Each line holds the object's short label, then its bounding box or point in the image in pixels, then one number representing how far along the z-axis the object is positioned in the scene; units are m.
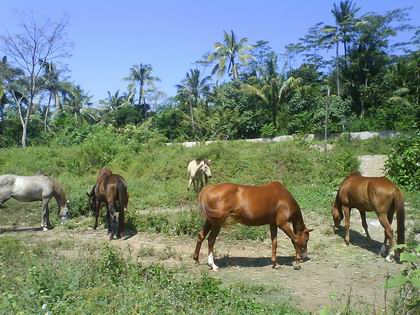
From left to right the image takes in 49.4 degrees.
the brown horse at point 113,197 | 10.74
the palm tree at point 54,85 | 45.48
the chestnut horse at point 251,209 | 8.53
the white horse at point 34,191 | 12.12
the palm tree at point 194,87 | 53.59
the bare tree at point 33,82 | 37.00
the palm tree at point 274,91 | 38.84
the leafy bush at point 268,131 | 36.53
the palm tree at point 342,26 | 40.88
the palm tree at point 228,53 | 52.12
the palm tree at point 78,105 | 57.47
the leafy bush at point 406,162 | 15.56
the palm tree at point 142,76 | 64.24
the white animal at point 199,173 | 15.58
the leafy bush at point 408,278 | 3.03
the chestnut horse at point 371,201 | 9.03
